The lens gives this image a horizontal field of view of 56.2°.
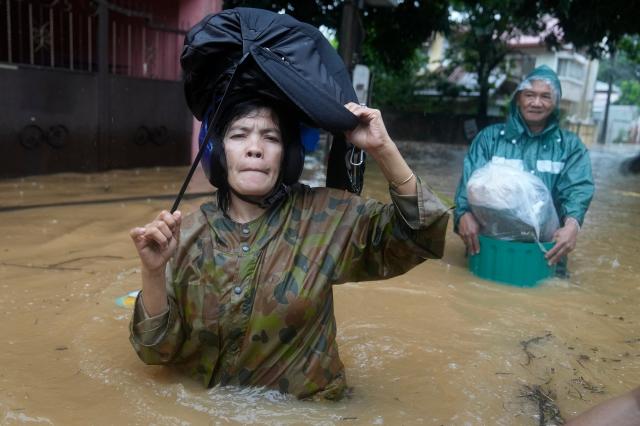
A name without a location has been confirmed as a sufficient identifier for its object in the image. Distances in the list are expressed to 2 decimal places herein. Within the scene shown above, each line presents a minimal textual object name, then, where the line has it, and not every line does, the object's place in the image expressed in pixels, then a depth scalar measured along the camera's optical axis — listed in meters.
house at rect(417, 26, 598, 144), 23.59
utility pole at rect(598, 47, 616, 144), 34.47
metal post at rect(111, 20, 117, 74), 8.39
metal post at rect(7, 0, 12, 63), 6.81
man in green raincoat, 4.21
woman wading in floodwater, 1.97
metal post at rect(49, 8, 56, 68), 7.19
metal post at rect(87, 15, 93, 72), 7.65
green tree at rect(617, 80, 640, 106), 43.69
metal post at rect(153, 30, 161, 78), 8.91
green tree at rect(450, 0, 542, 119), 19.02
